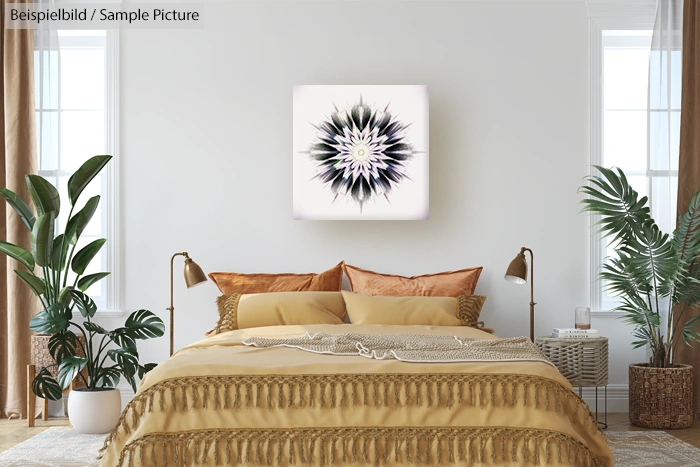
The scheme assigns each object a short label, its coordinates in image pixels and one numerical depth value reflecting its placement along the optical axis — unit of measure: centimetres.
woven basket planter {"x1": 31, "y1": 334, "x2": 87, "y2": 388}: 477
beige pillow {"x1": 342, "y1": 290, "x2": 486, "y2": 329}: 450
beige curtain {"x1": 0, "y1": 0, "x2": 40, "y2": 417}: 500
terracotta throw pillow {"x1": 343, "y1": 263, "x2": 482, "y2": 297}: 486
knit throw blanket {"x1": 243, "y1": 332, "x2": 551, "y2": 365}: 322
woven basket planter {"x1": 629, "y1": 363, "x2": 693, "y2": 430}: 469
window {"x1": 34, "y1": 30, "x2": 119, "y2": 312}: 517
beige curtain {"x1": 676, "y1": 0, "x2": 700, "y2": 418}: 508
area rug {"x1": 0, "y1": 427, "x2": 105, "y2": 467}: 385
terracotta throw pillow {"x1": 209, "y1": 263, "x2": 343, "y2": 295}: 489
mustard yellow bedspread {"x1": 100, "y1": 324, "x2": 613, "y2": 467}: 290
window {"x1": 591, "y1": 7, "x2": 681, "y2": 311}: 518
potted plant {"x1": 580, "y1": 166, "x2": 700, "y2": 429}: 469
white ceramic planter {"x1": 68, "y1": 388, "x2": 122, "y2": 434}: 443
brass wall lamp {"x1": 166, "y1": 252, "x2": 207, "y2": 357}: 463
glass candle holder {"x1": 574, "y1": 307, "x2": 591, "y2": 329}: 487
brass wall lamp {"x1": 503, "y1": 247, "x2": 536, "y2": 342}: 461
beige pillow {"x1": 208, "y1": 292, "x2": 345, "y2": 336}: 450
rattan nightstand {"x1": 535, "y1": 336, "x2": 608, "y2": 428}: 461
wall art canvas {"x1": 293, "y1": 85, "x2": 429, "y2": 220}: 512
